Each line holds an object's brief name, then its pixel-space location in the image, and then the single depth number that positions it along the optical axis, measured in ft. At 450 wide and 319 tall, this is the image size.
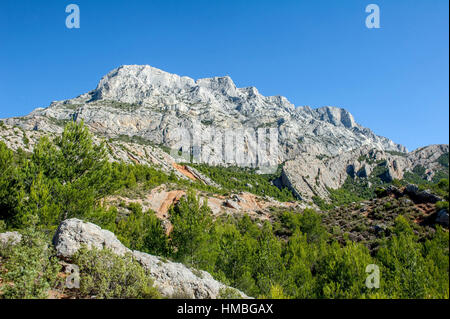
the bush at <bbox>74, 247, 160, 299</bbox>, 26.50
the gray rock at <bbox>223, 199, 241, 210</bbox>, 165.73
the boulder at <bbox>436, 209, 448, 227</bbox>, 79.46
